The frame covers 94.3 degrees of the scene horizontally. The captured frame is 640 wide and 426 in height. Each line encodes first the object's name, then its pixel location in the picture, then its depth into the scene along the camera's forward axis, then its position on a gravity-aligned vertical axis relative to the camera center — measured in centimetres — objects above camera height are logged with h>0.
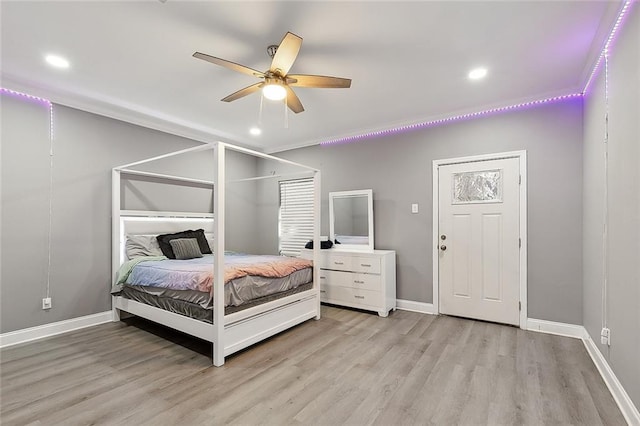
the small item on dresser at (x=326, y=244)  440 -45
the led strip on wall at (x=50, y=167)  315 +49
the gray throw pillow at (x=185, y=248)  380 -46
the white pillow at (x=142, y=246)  370 -42
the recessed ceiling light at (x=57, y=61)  255 +133
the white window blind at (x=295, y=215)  504 -2
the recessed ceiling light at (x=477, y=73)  276 +135
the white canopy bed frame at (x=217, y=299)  252 -90
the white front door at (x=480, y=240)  342 -30
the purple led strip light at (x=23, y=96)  295 +120
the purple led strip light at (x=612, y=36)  185 +129
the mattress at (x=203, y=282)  266 -69
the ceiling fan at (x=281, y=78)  211 +110
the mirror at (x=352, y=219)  434 -7
